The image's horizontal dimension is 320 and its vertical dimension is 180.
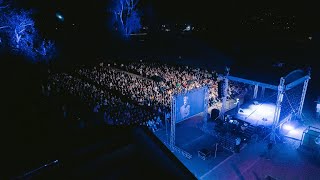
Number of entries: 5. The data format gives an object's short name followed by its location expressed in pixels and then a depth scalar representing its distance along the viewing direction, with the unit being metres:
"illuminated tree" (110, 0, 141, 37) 38.33
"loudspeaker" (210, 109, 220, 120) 15.17
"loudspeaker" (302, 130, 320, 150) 11.67
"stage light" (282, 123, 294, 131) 14.36
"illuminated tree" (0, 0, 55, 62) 25.55
